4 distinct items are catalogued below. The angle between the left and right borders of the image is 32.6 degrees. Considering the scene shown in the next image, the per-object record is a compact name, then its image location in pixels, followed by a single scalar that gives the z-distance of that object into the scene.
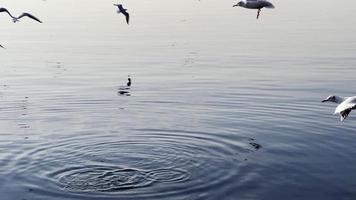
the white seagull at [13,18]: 18.53
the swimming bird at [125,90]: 31.09
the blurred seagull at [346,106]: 13.41
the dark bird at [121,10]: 21.54
